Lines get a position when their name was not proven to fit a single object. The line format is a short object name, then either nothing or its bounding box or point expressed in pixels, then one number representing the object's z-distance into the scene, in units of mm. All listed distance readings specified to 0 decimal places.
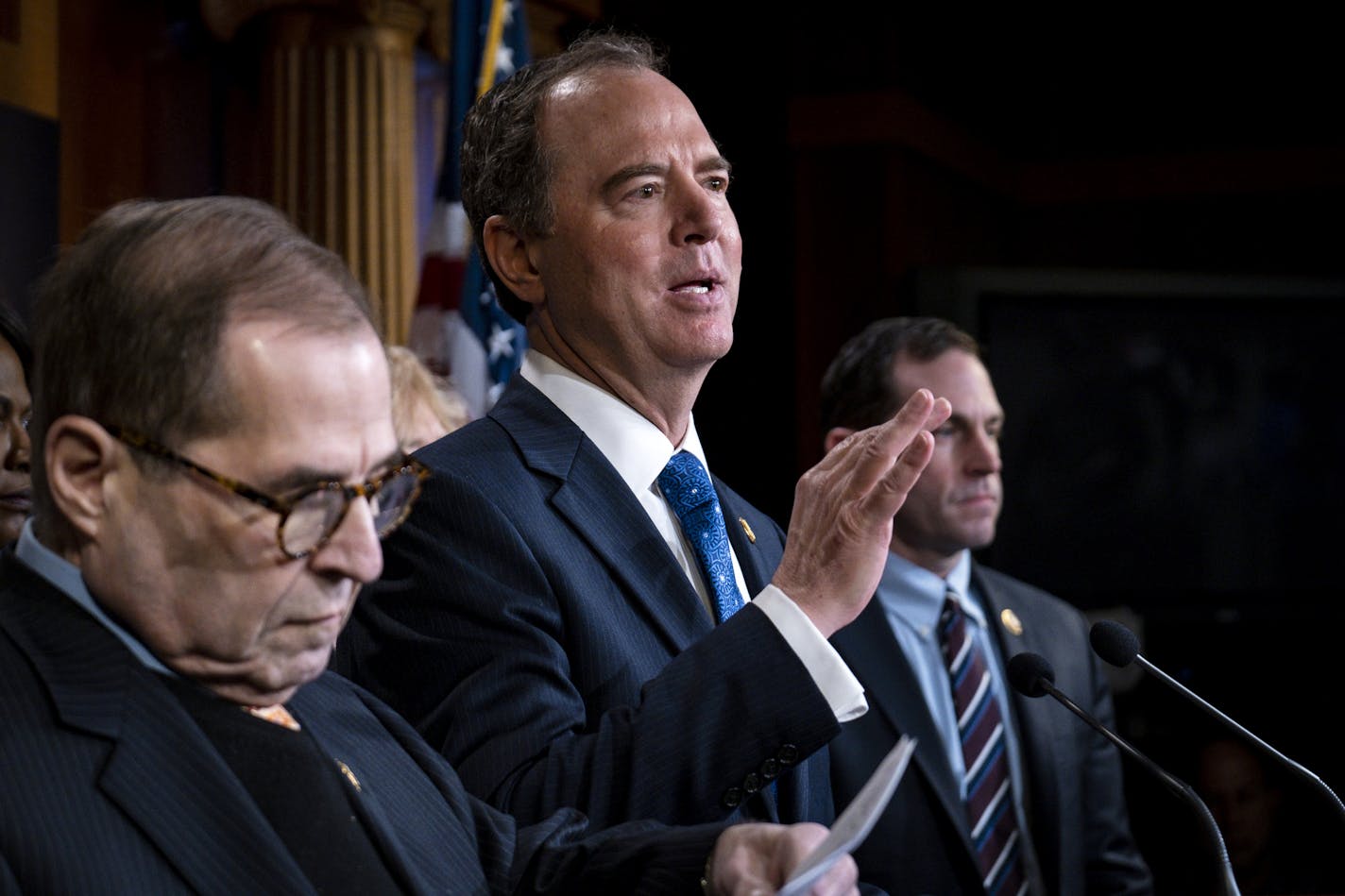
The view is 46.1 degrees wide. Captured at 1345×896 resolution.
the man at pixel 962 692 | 2898
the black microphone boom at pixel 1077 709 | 1789
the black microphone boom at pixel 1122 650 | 1910
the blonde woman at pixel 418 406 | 3232
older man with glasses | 1125
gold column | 4762
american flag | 4328
